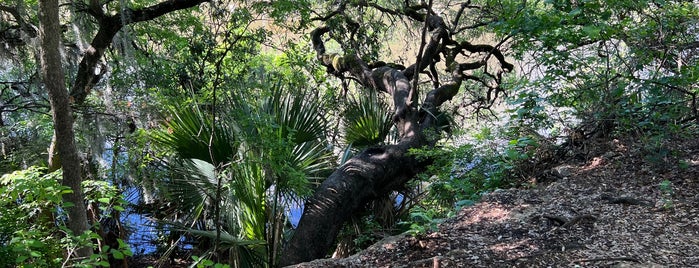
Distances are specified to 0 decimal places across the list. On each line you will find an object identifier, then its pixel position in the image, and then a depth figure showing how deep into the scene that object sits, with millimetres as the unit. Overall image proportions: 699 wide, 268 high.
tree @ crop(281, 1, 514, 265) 4809
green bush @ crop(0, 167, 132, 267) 2666
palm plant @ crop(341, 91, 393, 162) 6465
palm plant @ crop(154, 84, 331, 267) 4262
